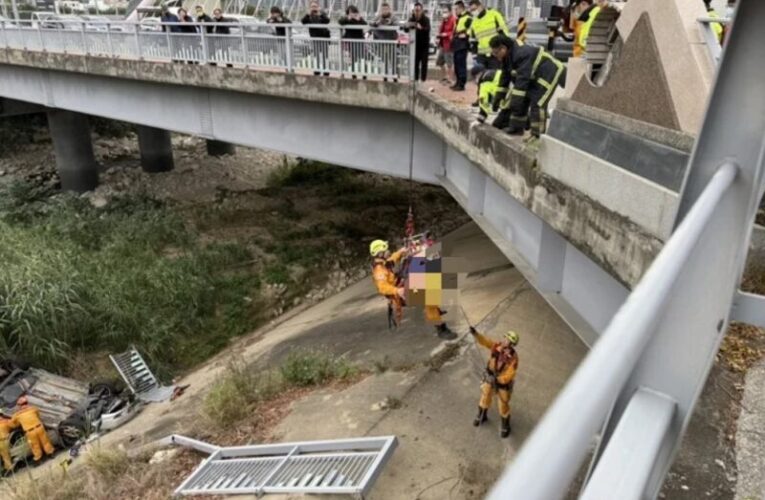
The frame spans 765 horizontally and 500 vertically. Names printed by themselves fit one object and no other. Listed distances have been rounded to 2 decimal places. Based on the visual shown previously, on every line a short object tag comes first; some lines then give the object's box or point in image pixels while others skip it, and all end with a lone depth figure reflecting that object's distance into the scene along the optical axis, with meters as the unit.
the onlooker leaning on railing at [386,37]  10.09
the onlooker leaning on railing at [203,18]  14.41
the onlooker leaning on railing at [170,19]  15.06
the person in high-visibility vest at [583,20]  5.63
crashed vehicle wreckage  9.97
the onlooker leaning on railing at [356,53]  10.31
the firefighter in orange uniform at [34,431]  9.50
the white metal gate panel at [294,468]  6.07
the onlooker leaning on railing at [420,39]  9.77
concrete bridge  3.86
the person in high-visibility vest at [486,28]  9.24
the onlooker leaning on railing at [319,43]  10.83
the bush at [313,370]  8.92
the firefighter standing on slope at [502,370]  6.36
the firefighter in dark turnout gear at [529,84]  6.68
